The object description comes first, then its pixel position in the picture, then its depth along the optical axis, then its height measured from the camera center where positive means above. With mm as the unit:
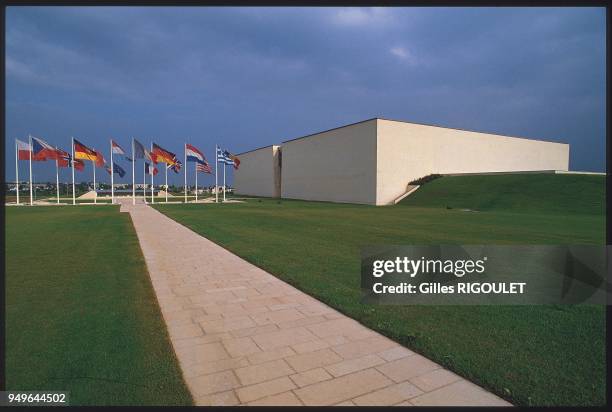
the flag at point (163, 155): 33562 +3337
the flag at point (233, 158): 36906 +3429
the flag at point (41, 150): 28906 +3273
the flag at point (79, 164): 33531 +2341
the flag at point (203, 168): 36906 +2241
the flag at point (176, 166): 35238 +2333
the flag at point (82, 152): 30859 +3329
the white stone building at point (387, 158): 39250 +4523
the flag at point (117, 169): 36197 +1986
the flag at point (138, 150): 33684 +3860
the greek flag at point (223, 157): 36047 +3374
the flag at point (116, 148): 33375 +3971
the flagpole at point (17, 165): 29289 +2096
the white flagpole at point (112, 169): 35625 +1995
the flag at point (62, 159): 31312 +2736
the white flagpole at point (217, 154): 35875 +3714
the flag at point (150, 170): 37594 +2112
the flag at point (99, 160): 32469 +2715
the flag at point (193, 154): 33938 +3494
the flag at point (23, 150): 29266 +3263
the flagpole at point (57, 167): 31103 +2029
